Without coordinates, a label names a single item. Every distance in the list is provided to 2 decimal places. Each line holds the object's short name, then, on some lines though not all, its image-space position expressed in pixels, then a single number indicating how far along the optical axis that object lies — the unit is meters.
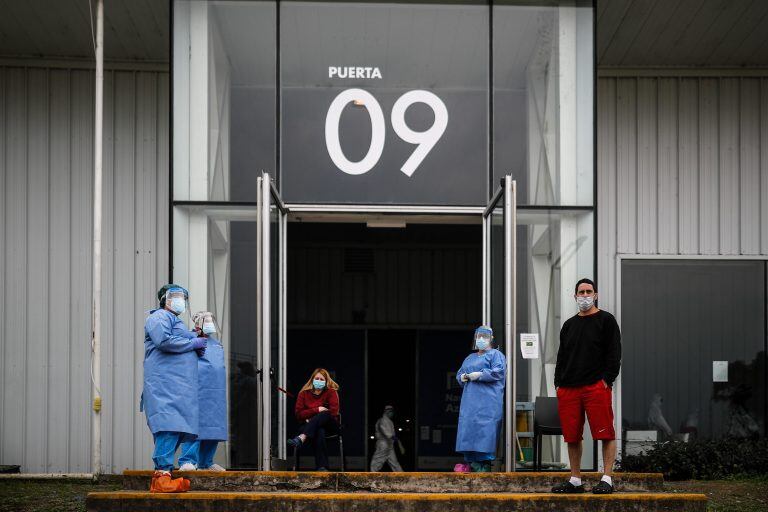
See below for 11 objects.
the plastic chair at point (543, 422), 8.98
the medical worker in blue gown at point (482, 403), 8.84
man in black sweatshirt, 6.42
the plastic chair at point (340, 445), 10.06
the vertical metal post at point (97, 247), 9.88
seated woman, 10.02
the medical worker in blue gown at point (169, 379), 6.66
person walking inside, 14.09
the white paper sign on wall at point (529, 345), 9.56
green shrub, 10.88
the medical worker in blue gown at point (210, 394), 8.12
